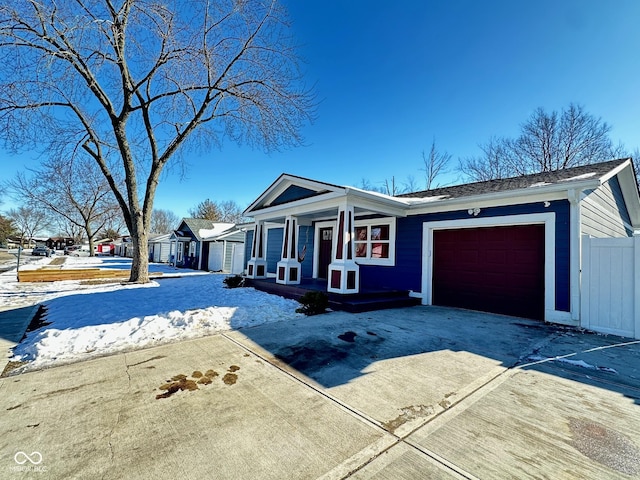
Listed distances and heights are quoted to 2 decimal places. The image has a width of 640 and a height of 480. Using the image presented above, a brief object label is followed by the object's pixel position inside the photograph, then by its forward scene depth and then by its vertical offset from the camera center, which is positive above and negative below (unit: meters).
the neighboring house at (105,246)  49.53 -0.63
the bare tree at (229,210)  42.84 +6.04
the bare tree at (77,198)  26.31 +4.84
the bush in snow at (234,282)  9.57 -1.17
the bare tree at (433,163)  22.11 +7.56
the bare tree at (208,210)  36.41 +4.95
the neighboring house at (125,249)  40.09 -0.76
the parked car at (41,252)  34.31 -1.43
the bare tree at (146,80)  7.30 +5.24
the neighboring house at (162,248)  30.52 -0.31
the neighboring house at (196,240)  20.75 +0.52
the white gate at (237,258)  19.19 -0.68
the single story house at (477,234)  5.51 +0.58
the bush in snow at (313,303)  5.98 -1.12
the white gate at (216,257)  19.53 -0.66
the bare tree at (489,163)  20.00 +7.21
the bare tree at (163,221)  61.91 +5.89
